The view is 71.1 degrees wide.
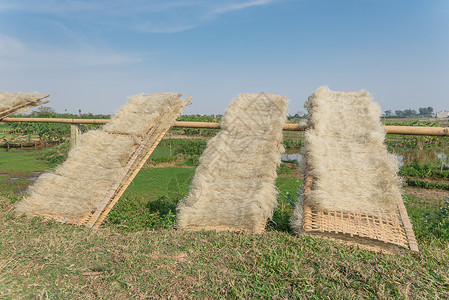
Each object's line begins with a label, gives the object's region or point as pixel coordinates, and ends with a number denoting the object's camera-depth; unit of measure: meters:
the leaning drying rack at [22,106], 6.77
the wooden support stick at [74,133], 6.70
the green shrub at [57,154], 12.77
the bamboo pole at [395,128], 4.54
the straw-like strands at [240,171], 3.75
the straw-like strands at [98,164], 4.47
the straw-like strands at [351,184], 3.28
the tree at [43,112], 29.93
